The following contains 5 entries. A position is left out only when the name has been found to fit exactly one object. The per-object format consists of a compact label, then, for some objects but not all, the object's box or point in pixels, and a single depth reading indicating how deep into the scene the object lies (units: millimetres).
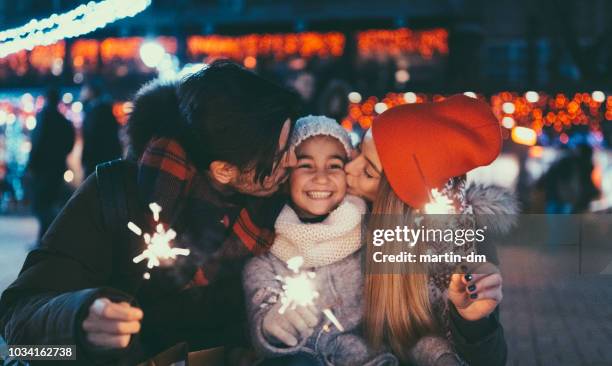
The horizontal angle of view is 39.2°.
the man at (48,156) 9021
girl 2887
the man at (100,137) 7973
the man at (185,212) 2674
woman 2812
